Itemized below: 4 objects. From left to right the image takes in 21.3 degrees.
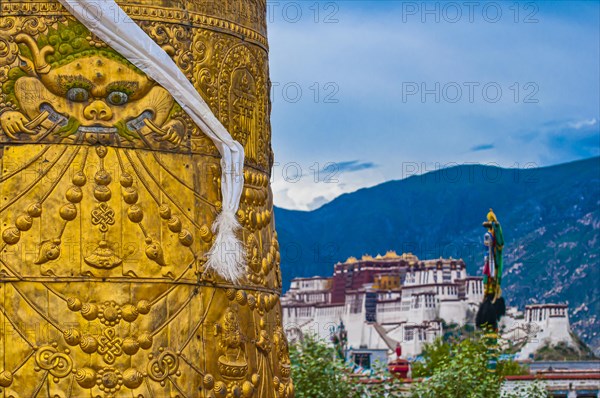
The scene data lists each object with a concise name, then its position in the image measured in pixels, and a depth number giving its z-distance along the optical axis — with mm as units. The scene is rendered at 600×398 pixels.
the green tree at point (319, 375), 25547
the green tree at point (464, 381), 24781
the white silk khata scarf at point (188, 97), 6703
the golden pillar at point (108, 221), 6508
